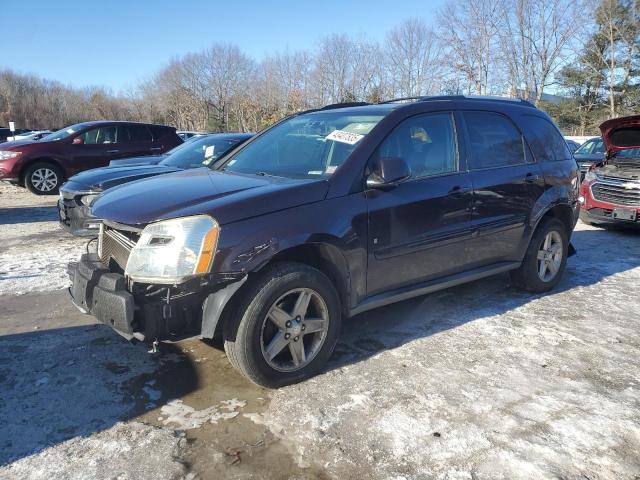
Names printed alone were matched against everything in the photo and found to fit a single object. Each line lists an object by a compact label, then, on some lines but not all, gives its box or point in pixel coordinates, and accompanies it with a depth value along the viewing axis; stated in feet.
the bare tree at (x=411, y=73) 118.01
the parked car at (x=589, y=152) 39.01
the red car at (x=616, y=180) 26.35
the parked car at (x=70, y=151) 36.24
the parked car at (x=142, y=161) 25.96
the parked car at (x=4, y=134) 94.89
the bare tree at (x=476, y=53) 113.50
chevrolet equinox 9.66
